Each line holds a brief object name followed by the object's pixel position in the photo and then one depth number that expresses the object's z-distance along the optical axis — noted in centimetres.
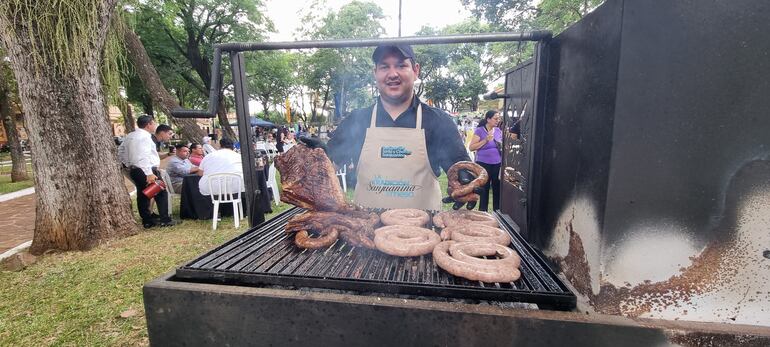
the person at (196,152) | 880
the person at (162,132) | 752
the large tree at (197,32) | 1881
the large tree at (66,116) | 451
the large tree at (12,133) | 1290
